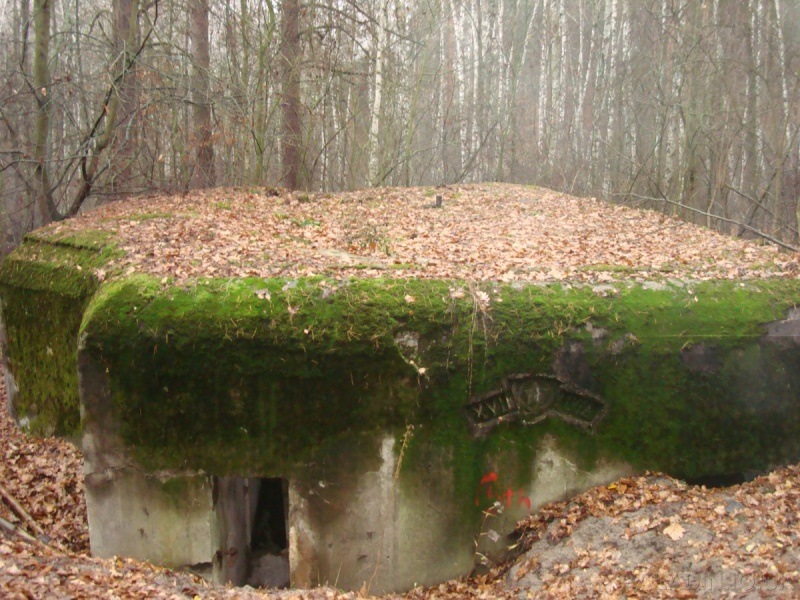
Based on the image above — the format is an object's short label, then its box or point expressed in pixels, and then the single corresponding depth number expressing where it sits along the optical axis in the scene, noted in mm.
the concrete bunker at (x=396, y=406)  5594
